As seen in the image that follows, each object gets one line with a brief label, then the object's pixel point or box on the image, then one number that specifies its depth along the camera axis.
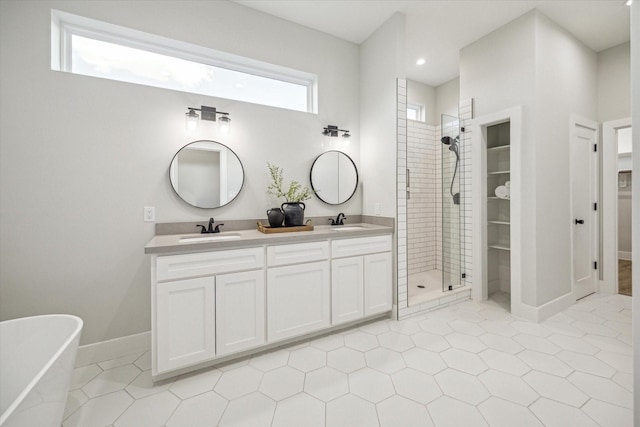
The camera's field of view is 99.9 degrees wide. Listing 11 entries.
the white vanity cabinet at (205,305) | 1.78
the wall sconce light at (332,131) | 2.99
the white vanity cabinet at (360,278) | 2.45
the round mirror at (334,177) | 2.98
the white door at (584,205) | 3.19
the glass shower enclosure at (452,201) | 3.21
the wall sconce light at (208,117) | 2.36
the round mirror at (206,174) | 2.35
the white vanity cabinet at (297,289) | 2.15
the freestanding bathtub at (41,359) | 1.20
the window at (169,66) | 2.12
